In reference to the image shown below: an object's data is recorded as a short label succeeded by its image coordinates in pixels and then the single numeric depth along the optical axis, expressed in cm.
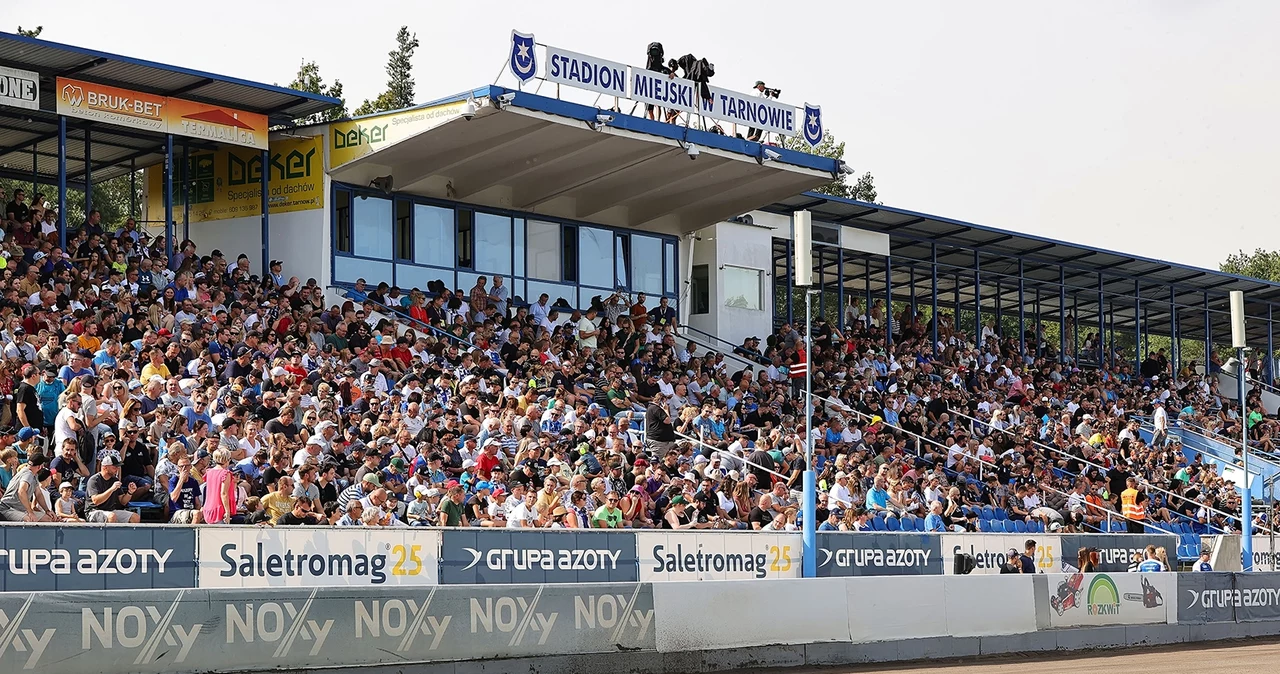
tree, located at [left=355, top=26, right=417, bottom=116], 6109
